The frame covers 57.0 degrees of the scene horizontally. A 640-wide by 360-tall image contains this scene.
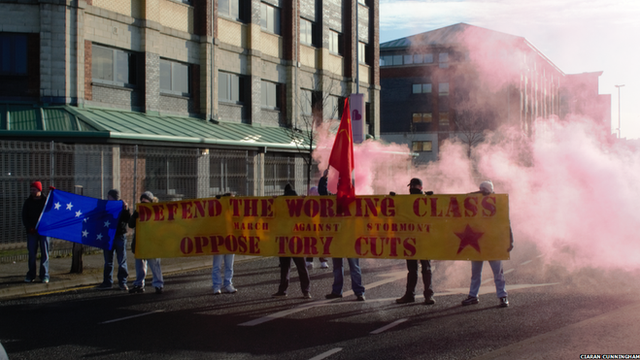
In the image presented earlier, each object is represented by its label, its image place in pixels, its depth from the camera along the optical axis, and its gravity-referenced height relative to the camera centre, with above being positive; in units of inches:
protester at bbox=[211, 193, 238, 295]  392.5 -66.4
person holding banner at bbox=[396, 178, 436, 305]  353.7 -62.3
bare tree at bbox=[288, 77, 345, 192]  1072.1 +134.9
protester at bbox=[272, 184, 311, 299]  377.1 -64.1
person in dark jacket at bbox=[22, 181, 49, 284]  432.1 -36.1
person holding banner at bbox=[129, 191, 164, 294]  397.7 -63.7
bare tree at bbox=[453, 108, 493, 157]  1799.8 +169.9
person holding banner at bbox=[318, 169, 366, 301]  365.7 -64.7
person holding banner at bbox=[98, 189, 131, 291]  419.5 -56.7
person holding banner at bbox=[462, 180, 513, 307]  339.0 -59.6
